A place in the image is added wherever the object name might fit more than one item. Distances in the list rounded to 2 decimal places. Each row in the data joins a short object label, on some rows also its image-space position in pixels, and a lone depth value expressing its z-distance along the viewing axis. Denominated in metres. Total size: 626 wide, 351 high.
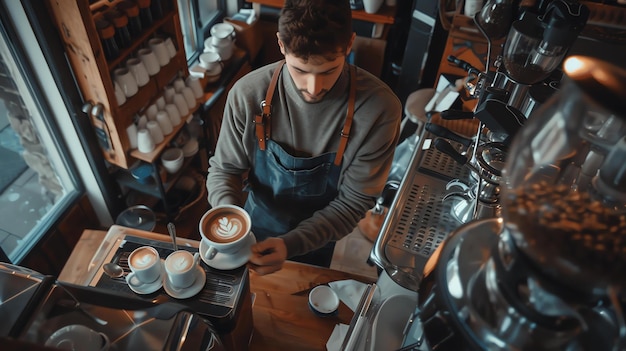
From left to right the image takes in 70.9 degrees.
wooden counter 1.22
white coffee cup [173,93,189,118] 2.23
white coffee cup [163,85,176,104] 2.21
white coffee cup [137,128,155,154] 2.03
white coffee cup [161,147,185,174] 2.31
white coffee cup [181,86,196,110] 2.29
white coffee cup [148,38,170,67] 2.05
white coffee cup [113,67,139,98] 1.88
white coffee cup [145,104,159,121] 2.12
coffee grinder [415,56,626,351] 0.42
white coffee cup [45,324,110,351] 0.69
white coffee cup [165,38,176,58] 2.11
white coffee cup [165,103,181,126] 2.19
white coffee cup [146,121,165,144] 2.07
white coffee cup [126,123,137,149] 2.02
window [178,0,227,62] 2.72
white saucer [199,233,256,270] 1.04
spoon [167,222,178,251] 1.05
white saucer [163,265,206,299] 1.00
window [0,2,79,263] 1.79
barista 1.15
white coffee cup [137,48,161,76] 1.99
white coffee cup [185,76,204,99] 2.36
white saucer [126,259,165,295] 1.00
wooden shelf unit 1.56
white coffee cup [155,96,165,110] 2.17
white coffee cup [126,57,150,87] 1.93
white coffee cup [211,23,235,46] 2.63
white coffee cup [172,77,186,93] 2.27
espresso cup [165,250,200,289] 0.98
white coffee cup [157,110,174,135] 2.13
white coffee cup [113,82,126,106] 1.85
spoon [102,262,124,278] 1.04
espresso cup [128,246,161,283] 0.99
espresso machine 1.01
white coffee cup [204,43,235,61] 2.64
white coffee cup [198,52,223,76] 2.58
